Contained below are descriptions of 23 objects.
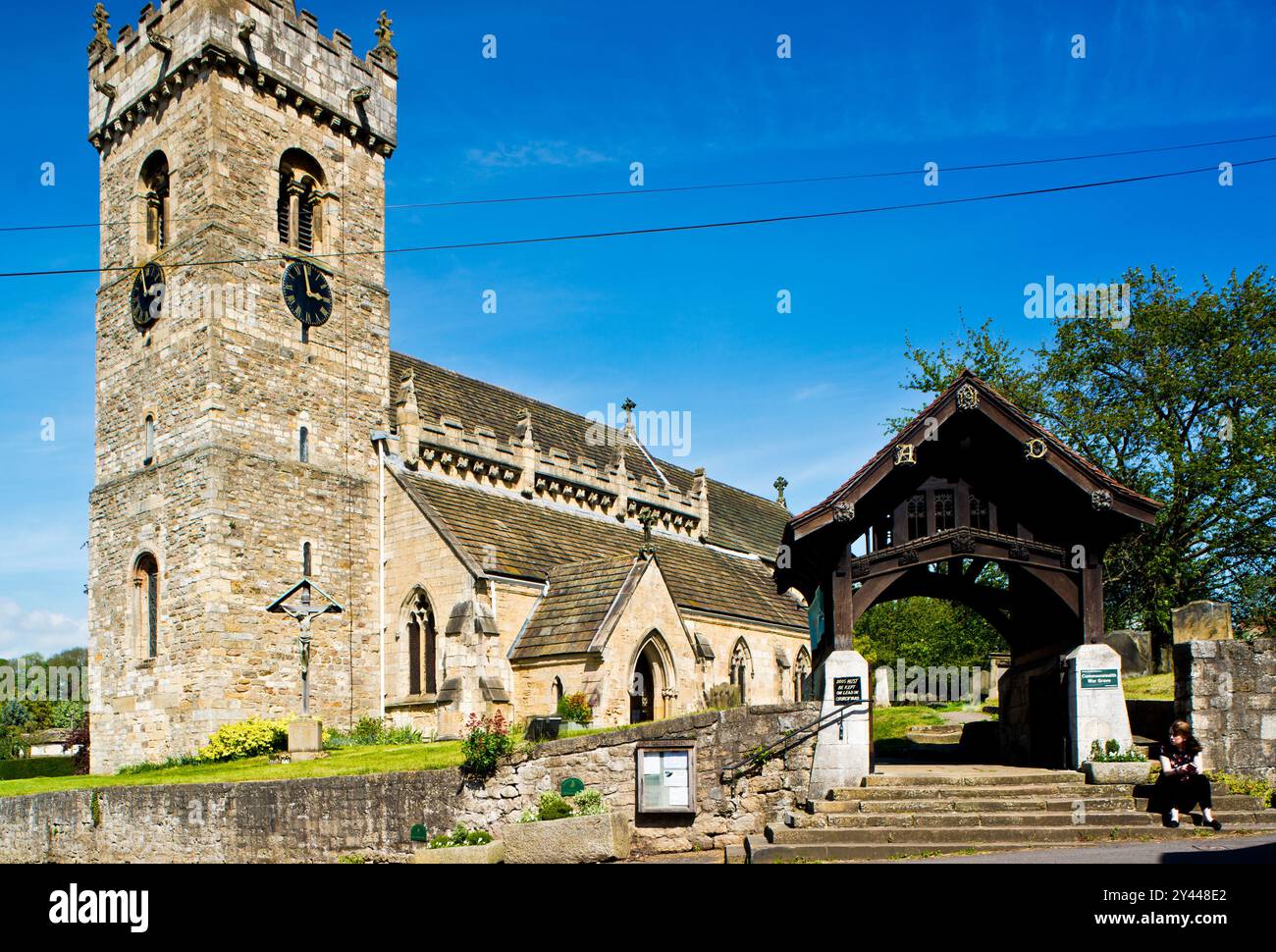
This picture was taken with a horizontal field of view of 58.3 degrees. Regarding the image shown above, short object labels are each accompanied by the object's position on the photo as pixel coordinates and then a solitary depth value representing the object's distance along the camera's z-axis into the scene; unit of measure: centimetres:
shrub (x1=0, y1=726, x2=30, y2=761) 5262
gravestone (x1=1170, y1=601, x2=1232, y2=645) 1512
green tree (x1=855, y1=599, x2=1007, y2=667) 3800
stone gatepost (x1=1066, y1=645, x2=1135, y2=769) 1449
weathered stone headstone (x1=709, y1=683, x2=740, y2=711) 2434
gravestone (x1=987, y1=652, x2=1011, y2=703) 3618
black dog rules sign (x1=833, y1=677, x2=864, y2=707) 1428
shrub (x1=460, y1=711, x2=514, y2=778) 1509
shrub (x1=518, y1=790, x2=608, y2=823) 1430
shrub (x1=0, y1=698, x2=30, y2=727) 8000
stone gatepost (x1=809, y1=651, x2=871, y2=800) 1433
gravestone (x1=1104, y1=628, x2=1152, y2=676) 2556
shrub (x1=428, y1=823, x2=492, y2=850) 1480
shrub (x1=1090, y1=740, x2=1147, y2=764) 1414
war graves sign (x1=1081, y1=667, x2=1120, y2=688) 1445
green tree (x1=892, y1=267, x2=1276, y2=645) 2861
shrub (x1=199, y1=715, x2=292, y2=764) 2431
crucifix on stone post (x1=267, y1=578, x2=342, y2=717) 2392
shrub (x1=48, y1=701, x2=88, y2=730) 7370
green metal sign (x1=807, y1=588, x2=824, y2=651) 1861
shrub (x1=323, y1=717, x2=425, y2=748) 2608
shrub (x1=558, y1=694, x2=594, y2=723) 2219
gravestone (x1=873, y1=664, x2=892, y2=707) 3678
